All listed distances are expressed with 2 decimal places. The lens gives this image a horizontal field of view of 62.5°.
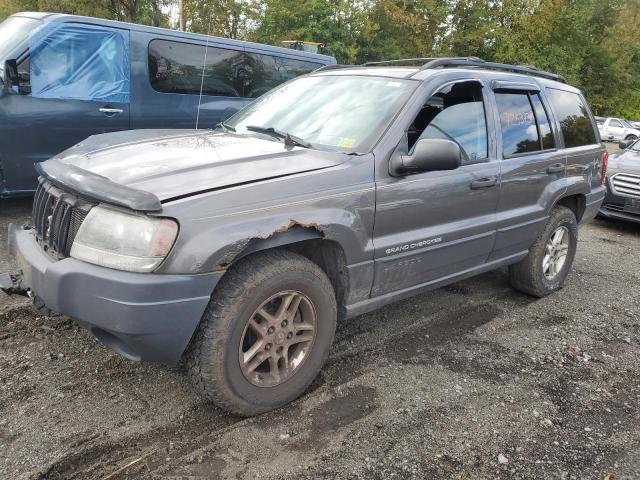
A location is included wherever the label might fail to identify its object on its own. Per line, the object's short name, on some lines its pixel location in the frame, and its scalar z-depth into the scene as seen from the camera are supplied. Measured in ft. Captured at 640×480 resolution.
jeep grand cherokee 7.59
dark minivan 17.74
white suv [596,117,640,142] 92.70
